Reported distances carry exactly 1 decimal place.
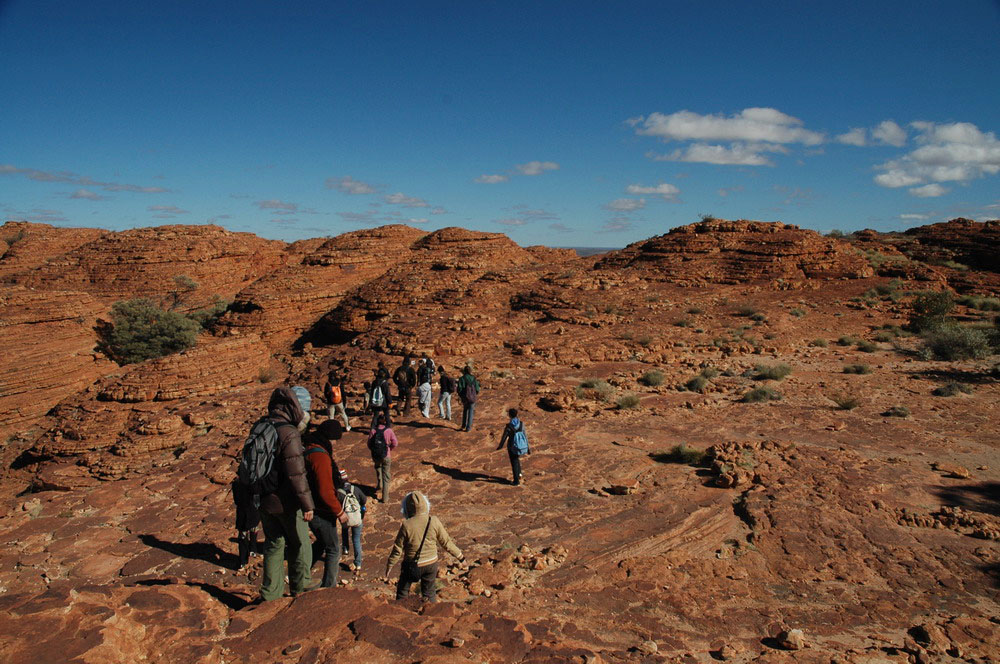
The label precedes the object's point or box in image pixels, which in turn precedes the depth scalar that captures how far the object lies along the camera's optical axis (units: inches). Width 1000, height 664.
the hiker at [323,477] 169.5
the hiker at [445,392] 472.4
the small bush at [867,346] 669.3
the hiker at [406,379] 488.4
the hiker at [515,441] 332.2
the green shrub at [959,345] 595.5
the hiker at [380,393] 414.0
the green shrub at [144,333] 900.6
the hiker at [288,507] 155.3
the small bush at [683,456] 360.5
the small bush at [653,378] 580.1
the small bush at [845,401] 463.5
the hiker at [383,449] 300.5
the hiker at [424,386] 475.9
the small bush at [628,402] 504.7
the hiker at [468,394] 435.2
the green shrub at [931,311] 737.0
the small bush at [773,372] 571.2
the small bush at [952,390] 474.9
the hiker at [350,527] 212.9
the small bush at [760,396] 504.4
